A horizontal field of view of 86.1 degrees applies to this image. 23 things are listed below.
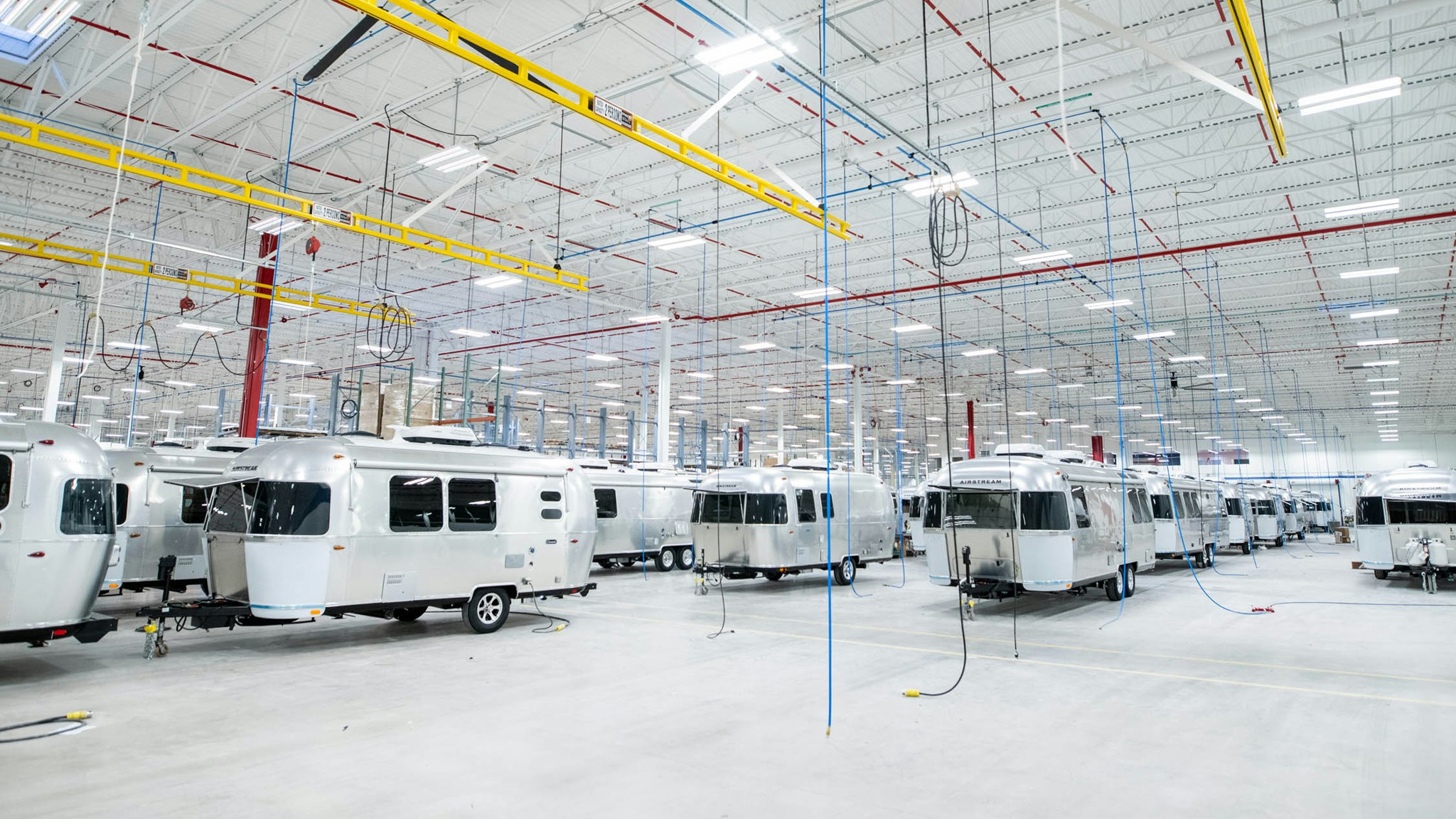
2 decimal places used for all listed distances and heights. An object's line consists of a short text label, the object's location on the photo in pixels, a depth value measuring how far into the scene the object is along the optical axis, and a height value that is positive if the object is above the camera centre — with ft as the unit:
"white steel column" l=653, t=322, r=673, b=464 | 75.46 +11.56
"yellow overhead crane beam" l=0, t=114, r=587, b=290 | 34.58 +16.03
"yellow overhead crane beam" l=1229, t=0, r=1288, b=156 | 25.02 +16.04
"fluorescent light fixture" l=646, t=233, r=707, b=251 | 46.09 +15.91
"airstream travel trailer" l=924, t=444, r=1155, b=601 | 38.34 -0.45
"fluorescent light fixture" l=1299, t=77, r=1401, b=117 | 29.66 +16.29
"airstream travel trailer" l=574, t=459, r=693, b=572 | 60.90 -0.47
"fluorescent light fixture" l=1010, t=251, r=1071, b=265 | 48.10 +16.20
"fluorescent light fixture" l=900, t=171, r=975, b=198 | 33.14 +15.20
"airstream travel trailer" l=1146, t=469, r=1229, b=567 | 60.03 +0.08
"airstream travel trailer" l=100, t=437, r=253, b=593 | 37.27 -0.55
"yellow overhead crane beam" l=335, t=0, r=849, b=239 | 25.40 +16.15
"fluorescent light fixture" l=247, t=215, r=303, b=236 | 42.76 +15.44
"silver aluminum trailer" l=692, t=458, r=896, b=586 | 49.39 -0.65
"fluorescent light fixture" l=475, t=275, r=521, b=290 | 50.47 +14.75
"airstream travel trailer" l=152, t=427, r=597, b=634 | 28.91 -0.94
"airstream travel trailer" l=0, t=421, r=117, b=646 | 23.72 -1.03
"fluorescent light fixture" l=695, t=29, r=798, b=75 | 27.58 +16.38
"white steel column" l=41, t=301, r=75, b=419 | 60.39 +11.54
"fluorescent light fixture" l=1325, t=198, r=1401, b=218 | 40.96 +16.37
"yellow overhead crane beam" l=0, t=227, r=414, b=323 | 47.06 +15.09
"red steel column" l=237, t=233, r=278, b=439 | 54.90 +10.58
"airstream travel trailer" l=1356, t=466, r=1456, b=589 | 47.70 +0.13
